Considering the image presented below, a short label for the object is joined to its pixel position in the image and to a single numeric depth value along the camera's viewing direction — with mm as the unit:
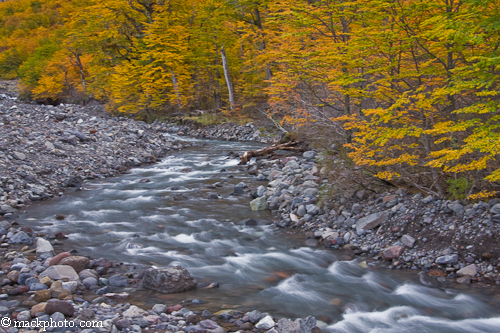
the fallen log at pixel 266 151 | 13102
